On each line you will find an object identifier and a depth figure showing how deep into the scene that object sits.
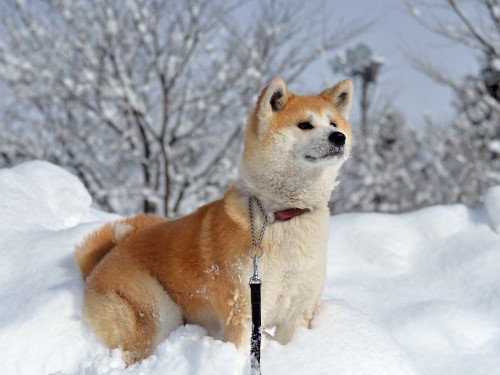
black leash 1.78
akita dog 1.97
